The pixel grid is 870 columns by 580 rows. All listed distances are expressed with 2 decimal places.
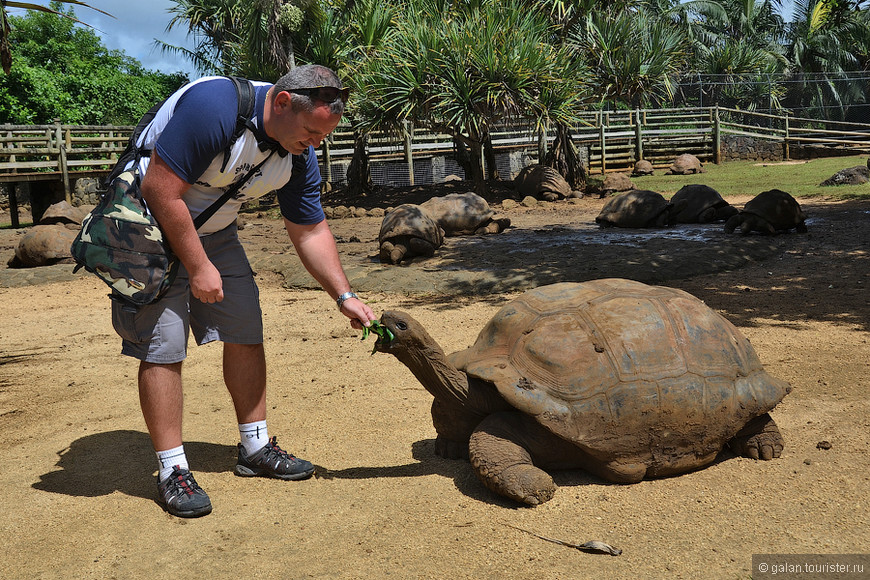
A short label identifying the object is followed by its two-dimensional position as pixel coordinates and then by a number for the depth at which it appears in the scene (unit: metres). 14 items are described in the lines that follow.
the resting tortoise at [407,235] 8.41
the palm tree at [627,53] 17.16
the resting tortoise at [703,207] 10.05
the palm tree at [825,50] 27.73
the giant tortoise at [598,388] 2.86
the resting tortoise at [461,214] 10.09
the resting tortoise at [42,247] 9.69
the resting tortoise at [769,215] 8.83
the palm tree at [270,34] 16.89
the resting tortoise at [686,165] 18.22
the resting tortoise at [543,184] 14.66
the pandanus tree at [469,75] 13.77
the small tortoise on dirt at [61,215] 11.92
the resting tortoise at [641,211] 9.95
